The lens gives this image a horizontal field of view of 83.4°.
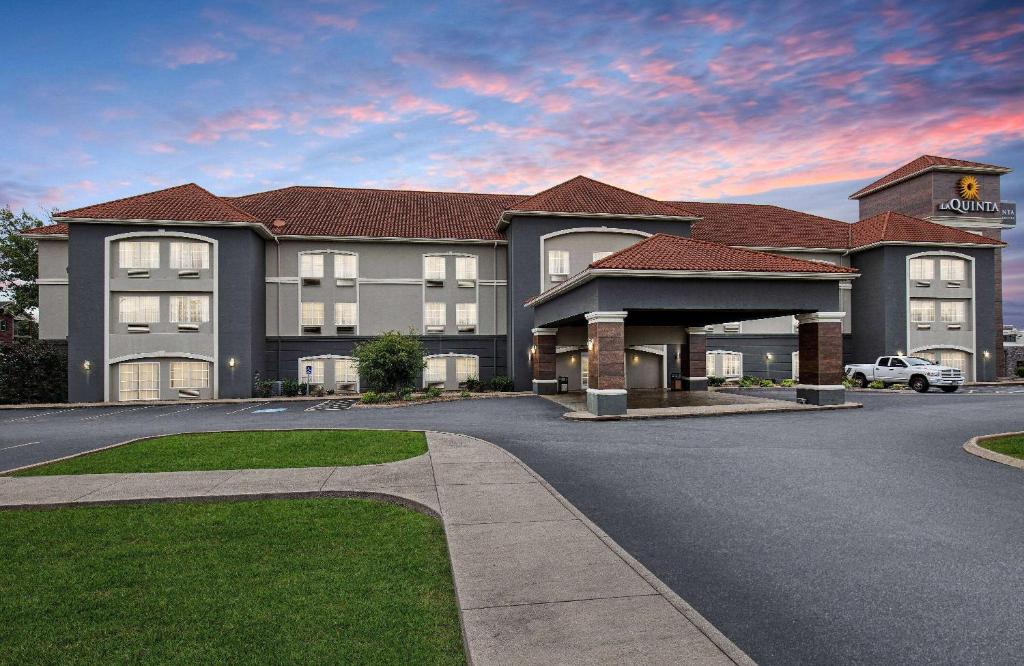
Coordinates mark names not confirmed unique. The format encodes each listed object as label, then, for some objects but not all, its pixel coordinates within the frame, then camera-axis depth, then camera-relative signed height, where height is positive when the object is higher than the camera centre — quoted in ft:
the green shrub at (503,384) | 105.29 -8.04
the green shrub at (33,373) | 95.40 -4.99
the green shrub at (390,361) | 87.71 -3.09
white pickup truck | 98.89 -6.69
